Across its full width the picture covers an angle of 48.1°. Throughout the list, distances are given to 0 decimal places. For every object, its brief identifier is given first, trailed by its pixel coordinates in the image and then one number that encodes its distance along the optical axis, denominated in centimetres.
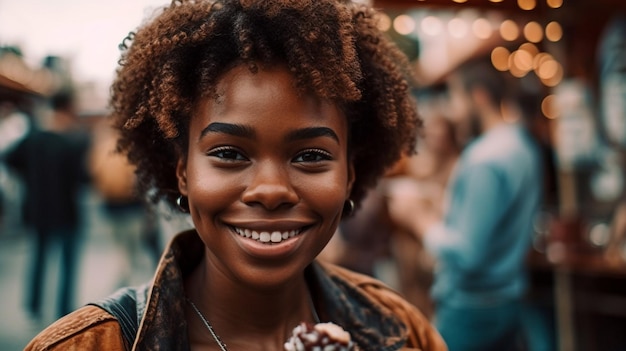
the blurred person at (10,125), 539
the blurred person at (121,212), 563
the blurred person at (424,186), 479
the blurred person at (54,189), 518
